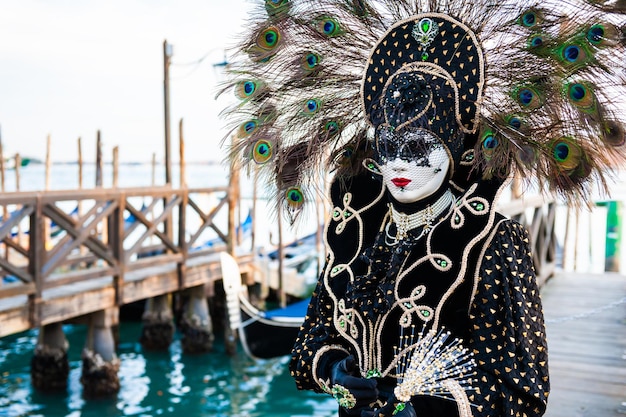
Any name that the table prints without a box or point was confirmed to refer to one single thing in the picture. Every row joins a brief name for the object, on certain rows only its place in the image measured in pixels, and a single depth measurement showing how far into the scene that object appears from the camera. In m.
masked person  1.45
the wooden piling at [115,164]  12.22
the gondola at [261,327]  8.22
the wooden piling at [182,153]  9.98
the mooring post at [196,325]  9.14
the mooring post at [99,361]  7.23
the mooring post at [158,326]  9.13
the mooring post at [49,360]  7.34
